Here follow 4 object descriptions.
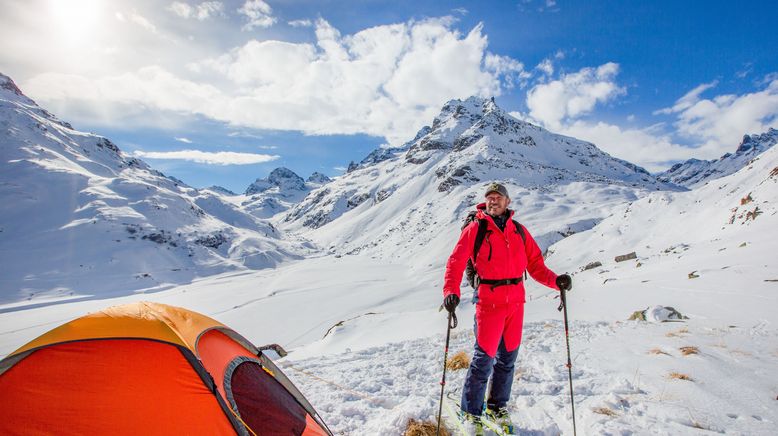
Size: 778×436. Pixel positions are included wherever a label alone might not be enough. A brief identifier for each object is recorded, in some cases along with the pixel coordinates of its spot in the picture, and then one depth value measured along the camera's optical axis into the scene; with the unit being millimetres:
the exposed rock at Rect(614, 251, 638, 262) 28719
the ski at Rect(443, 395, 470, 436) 4305
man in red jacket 4227
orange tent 3139
